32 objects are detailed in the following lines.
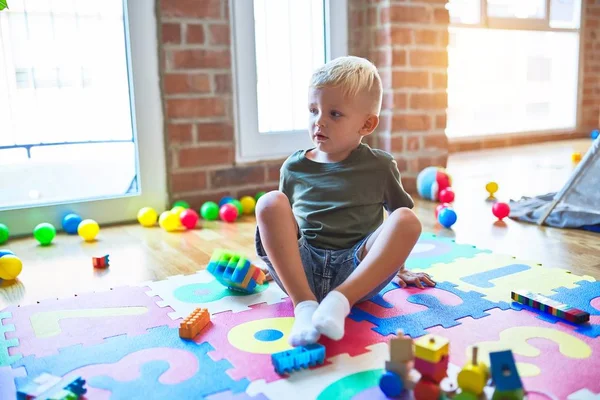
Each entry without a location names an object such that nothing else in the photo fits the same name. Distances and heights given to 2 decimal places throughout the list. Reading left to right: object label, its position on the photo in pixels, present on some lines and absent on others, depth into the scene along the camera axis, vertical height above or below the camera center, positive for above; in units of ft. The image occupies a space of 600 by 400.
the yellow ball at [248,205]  7.63 -1.43
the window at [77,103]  6.61 -0.05
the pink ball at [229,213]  7.13 -1.42
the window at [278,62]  7.73 +0.42
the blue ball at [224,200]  7.53 -1.35
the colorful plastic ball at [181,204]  7.33 -1.34
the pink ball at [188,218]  6.79 -1.40
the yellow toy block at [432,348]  2.76 -1.22
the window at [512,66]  13.08 +0.47
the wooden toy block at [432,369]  2.80 -1.33
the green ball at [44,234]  6.25 -1.41
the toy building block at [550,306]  3.69 -1.43
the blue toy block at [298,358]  3.15 -1.42
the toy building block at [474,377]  2.67 -1.31
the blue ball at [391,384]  2.84 -1.41
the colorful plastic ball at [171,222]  6.78 -1.43
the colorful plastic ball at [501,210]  6.80 -1.42
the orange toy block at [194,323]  3.64 -1.42
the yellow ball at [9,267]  4.96 -1.39
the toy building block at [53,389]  2.85 -1.43
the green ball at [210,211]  7.29 -1.43
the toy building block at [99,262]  5.39 -1.48
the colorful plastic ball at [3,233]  6.32 -1.41
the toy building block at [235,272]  4.36 -1.32
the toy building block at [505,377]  2.55 -1.25
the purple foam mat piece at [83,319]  3.71 -1.51
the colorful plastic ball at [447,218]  6.44 -1.41
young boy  3.79 -0.81
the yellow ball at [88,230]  6.41 -1.42
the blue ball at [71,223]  6.72 -1.41
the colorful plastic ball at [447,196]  7.75 -1.41
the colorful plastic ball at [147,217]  7.04 -1.42
